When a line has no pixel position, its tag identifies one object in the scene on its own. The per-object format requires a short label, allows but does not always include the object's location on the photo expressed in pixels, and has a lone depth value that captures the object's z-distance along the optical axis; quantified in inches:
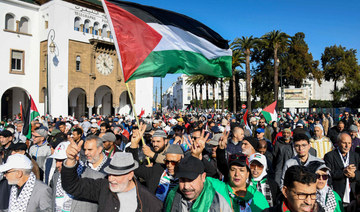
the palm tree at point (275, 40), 1432.1
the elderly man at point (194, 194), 112.2
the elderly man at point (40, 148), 249.4
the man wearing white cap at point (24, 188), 149.1
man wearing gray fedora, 119.0
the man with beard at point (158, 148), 181.6
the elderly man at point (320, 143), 262.1
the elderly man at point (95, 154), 168.7
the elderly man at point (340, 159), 165.8
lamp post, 1148.3
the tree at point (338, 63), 2144.9
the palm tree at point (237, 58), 1489.9
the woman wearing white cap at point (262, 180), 149.3
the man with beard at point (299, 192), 101.3
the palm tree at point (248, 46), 1378.0
